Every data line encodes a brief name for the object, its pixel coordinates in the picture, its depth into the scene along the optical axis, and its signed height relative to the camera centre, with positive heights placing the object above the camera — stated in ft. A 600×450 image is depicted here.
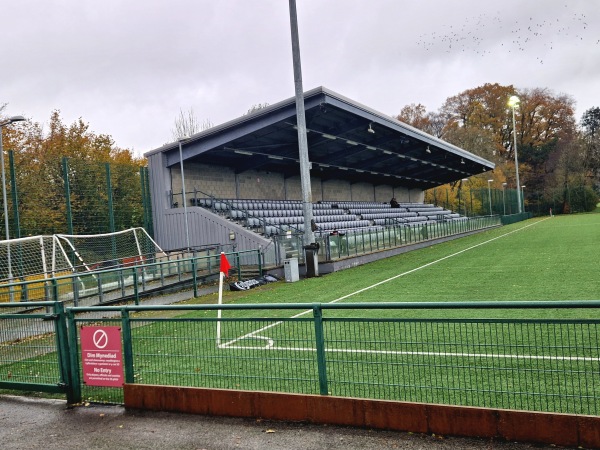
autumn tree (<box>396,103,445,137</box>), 249.96 +45.71
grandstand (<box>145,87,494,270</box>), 71.56 +9.93
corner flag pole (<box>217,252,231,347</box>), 27.91 -2.07
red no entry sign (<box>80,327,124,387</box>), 17.83 -4.21
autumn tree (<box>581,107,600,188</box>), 243.19 +21.01
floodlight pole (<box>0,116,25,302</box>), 46.03 +0.86
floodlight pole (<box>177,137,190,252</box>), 69.95 +2.00
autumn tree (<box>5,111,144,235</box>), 59.82 +5.38
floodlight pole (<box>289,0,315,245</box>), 56.34 +10.98
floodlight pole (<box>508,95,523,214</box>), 183.94 +37.75
